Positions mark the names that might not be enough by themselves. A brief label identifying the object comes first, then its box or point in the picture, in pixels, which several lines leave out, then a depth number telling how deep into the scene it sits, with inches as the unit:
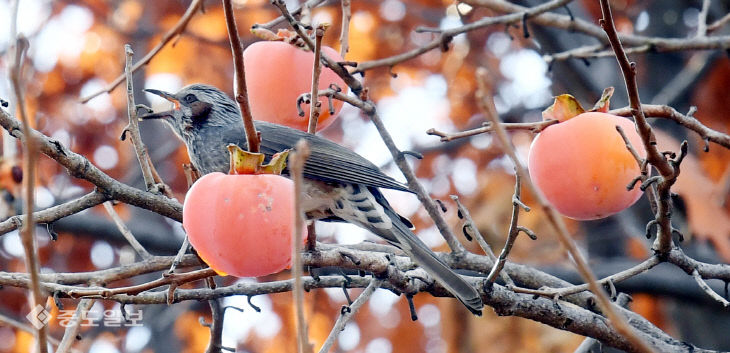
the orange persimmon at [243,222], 150.1
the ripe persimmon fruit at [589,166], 176.6
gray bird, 207.8
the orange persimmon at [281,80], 213.8
